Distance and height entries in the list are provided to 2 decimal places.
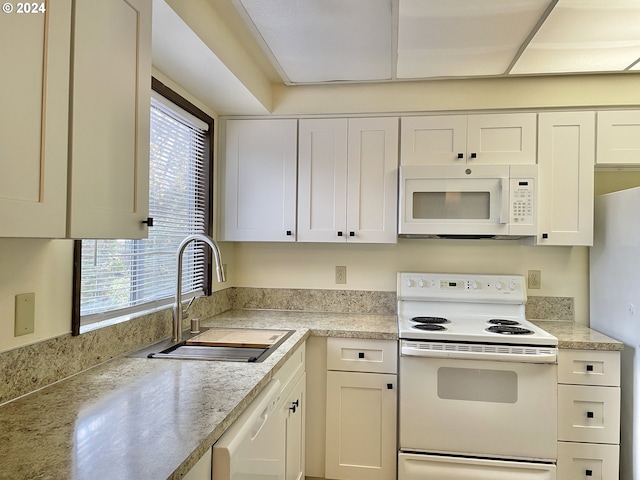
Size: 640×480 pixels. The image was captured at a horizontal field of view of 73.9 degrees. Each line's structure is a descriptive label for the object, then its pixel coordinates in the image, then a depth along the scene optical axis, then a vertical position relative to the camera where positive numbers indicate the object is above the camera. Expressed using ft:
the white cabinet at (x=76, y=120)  2.73 +0.90
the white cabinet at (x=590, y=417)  6.82 -2.75
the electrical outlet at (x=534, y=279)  8.71 -0.68
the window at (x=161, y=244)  5.15 -0.07
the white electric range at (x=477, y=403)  6.76 -2.57
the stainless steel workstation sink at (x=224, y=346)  5.53 -1.54
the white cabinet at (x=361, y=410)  7.34 -2.92
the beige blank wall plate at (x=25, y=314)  4.00 -0.73
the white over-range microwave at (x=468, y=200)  7.71 +0.83
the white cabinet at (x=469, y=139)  7.93 +1.99
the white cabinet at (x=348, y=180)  8.25 +1.23
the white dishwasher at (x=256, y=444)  3.49 -1.94
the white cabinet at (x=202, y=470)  3.12 -1.75
